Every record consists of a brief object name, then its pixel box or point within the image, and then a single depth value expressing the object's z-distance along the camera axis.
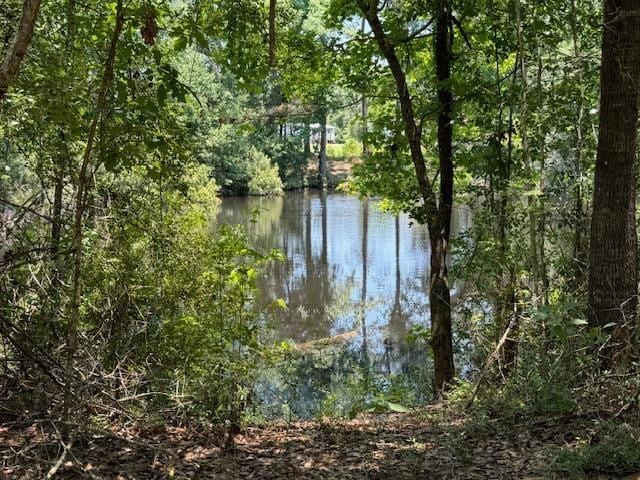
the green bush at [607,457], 3.14
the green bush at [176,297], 5.01
